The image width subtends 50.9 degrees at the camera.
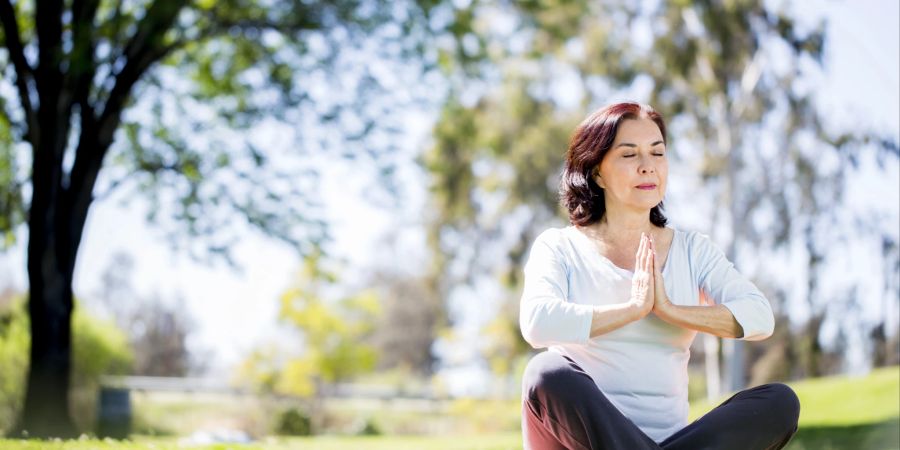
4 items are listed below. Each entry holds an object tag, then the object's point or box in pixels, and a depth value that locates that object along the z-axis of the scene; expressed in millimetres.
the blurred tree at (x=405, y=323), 37875
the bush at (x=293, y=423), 20419
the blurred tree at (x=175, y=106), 9828
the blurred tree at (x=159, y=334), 32375
